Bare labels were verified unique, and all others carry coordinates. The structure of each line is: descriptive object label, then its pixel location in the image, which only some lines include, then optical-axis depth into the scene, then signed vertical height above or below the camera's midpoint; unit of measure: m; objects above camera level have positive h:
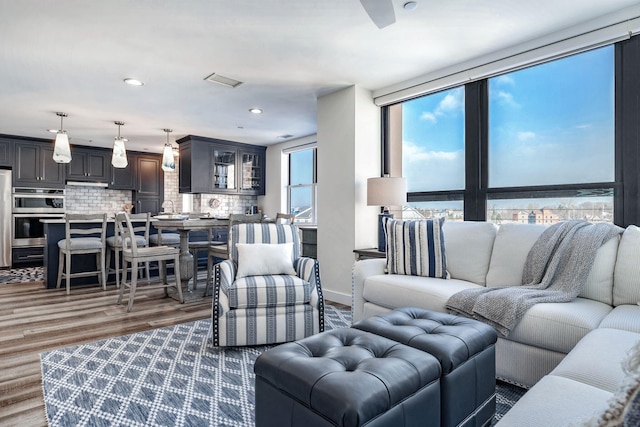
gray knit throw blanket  1.95 -0.39
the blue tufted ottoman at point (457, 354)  1.37 -0.57
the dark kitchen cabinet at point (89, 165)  6.70 +1.00
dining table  3.81 -0.28
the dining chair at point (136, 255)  3.53 -0.40
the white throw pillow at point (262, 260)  2.75 -0.35
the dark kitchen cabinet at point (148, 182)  7.43 +0.72
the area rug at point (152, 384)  1.70 -0.95
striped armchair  2.48 -0.58
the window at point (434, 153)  3.52 +0.65
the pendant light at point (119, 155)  4.98 +0.88
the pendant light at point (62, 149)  4.53 +0.87
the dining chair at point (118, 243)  4.45 -0.35
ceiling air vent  3.56 +1.40
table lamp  3.43 +0.23
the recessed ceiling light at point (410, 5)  2.33 +1.39
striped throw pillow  2.71 -0.27
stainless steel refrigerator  5.93 -0.03
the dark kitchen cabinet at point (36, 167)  6.14 +0.89
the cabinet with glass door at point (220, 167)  6.12 +0.90
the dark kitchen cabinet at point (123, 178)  7.15 +0.79
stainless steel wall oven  6.04 -0.02
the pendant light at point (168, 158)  5.45 +0.89
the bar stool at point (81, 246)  4.17 -0.36
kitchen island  4.51 -0.55
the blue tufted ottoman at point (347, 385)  1.07 -0.55
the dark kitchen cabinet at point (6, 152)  6.01 +1.10
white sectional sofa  1.03 -0.50
